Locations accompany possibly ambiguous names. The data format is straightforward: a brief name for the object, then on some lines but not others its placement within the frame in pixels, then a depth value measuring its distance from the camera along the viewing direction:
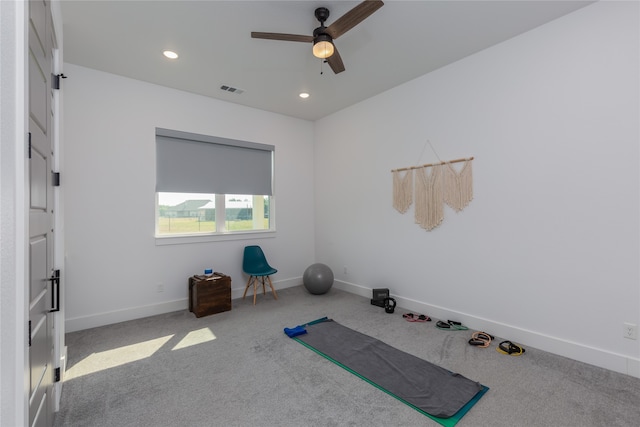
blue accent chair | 4.41
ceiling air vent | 3.96
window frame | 3.92
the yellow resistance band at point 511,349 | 2.71
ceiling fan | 2.21
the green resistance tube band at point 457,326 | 3.26
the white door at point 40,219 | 1.27
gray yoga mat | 2.07
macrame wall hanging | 3.36
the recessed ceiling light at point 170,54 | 3.10
